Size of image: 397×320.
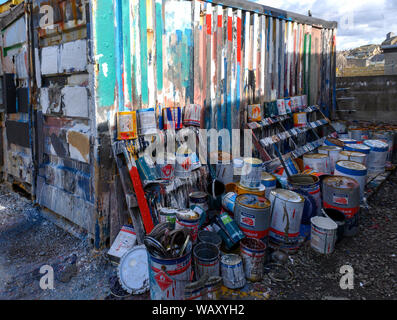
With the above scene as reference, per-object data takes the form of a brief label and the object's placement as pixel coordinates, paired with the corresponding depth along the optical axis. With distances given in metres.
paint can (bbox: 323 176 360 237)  3.62
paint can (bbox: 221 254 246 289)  2.84
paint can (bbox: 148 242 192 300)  2.44
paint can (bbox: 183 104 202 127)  4.04
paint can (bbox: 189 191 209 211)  3.61
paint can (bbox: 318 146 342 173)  5.32
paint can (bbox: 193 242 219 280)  2.79
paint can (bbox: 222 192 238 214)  3.62
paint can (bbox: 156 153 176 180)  3.60
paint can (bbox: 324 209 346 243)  3.58
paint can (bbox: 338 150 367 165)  5.01
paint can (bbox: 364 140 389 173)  5.82
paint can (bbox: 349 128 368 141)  7.11
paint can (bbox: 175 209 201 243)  3.01
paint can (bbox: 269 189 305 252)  3.29
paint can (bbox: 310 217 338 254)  3.29
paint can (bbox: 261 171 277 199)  3.99
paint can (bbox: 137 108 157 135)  3.56
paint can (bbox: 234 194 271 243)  3.16
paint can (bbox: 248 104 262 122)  5.32
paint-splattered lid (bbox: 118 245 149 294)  2.82
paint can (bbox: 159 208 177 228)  3.20
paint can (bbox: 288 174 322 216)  3.79
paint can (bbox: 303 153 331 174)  5.08
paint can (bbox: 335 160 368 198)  4.25
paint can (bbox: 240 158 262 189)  3.76
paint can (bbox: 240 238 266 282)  2.92
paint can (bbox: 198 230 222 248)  3.21
